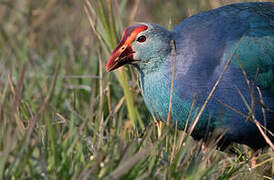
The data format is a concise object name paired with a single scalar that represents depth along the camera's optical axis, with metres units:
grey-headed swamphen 6.09
